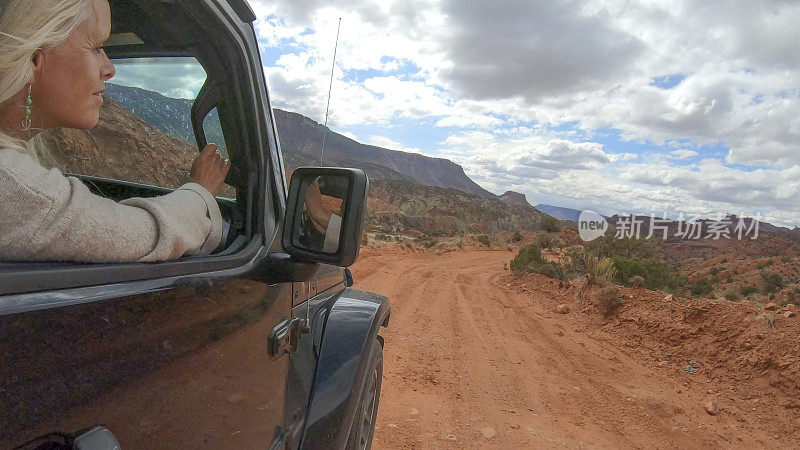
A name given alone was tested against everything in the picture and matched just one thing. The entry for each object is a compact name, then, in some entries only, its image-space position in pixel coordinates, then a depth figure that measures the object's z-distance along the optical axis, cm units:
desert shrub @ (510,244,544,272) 1247
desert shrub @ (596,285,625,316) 805
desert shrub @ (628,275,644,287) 998
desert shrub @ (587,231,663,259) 1610
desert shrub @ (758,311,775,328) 621
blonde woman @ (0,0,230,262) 80
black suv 78
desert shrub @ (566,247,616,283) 1010
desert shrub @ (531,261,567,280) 1150
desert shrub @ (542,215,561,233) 3131
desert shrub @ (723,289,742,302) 1175
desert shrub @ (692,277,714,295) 1350
